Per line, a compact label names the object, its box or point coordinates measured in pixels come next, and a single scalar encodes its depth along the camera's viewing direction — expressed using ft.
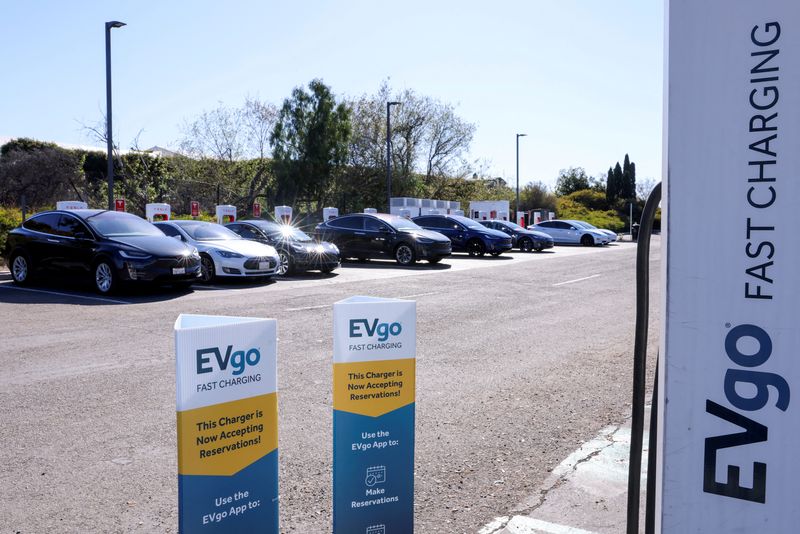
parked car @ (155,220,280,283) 46.29
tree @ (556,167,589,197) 242.99
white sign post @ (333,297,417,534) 9.34
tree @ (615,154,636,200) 243.83
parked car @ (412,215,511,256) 77.46
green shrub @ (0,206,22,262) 54.08
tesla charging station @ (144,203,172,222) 60.90
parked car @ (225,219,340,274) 53.88
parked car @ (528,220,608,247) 111.86
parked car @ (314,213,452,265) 64.34
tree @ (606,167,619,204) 240.10
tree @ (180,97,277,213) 107.04
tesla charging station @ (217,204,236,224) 71.58
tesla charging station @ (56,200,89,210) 51.65
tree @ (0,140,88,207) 100.12
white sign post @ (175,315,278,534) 7.19
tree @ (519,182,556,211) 199.82
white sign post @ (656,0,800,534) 4.94
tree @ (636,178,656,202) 232.28
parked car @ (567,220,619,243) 114.93
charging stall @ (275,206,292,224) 78.43
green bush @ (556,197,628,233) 179.36
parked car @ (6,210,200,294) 39.32
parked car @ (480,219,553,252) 93.97
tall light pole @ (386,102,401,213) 101.40
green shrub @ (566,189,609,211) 218.79
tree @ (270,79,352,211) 117.70
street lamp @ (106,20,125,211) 59.88
